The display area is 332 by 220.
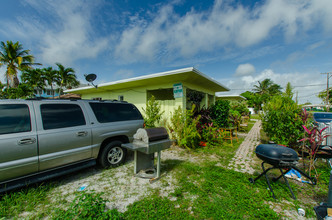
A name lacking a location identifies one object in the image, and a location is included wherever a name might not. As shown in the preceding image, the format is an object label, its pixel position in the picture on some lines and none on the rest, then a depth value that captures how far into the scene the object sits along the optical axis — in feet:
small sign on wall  19.92
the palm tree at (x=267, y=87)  122.83
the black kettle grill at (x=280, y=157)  8.09
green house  19.12
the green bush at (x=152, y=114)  20.78
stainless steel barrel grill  9.82
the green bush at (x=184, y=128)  17.70
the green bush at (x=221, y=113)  20.86
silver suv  7.69
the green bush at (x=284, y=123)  15.18
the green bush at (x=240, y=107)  42.22
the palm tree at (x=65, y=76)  75.87
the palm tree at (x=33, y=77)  69.77
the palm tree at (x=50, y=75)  74.55
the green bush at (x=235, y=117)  28.43
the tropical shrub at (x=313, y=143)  10.81
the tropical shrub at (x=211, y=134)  19.49
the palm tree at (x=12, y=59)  65.16
